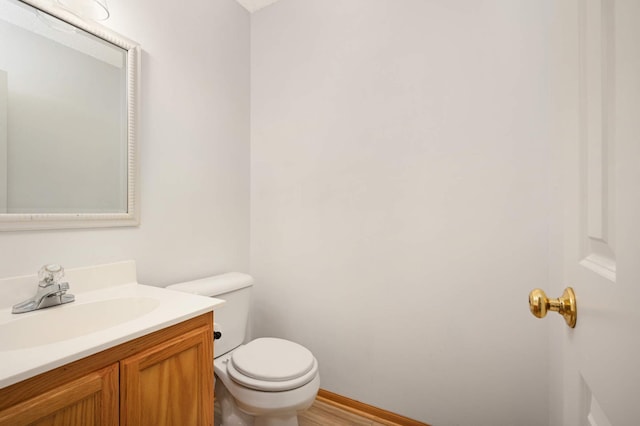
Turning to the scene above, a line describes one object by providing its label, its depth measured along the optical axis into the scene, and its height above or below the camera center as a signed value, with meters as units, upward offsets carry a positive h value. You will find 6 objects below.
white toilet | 1.17 -0.68
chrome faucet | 0.93 -0.27
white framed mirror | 0.99 +0.35
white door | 0.31 +0.01
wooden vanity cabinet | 0.63 -0.45
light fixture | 1.12 +0.81
